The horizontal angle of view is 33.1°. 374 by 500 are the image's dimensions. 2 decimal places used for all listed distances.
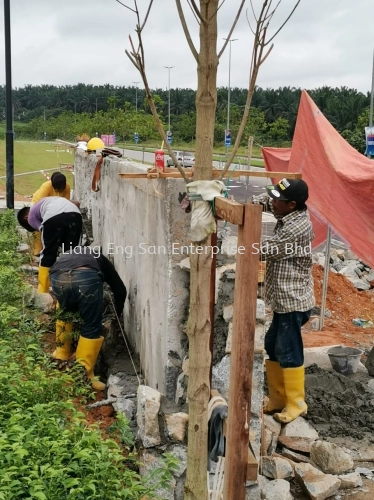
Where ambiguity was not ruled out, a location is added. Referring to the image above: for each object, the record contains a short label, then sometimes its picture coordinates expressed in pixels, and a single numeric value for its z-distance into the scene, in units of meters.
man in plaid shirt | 4.62
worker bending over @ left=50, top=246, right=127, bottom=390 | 5.38
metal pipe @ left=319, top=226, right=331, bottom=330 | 7.57
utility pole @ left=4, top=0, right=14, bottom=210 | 10.93
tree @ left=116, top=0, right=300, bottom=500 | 2.13
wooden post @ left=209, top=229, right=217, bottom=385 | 2.89
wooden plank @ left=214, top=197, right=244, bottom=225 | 2.27
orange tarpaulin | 5.70
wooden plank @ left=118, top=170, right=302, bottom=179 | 3.58
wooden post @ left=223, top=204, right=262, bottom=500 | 2.30
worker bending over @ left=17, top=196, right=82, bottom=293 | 7.21
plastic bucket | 6.03
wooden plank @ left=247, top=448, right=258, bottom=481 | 2.57
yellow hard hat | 9.20
